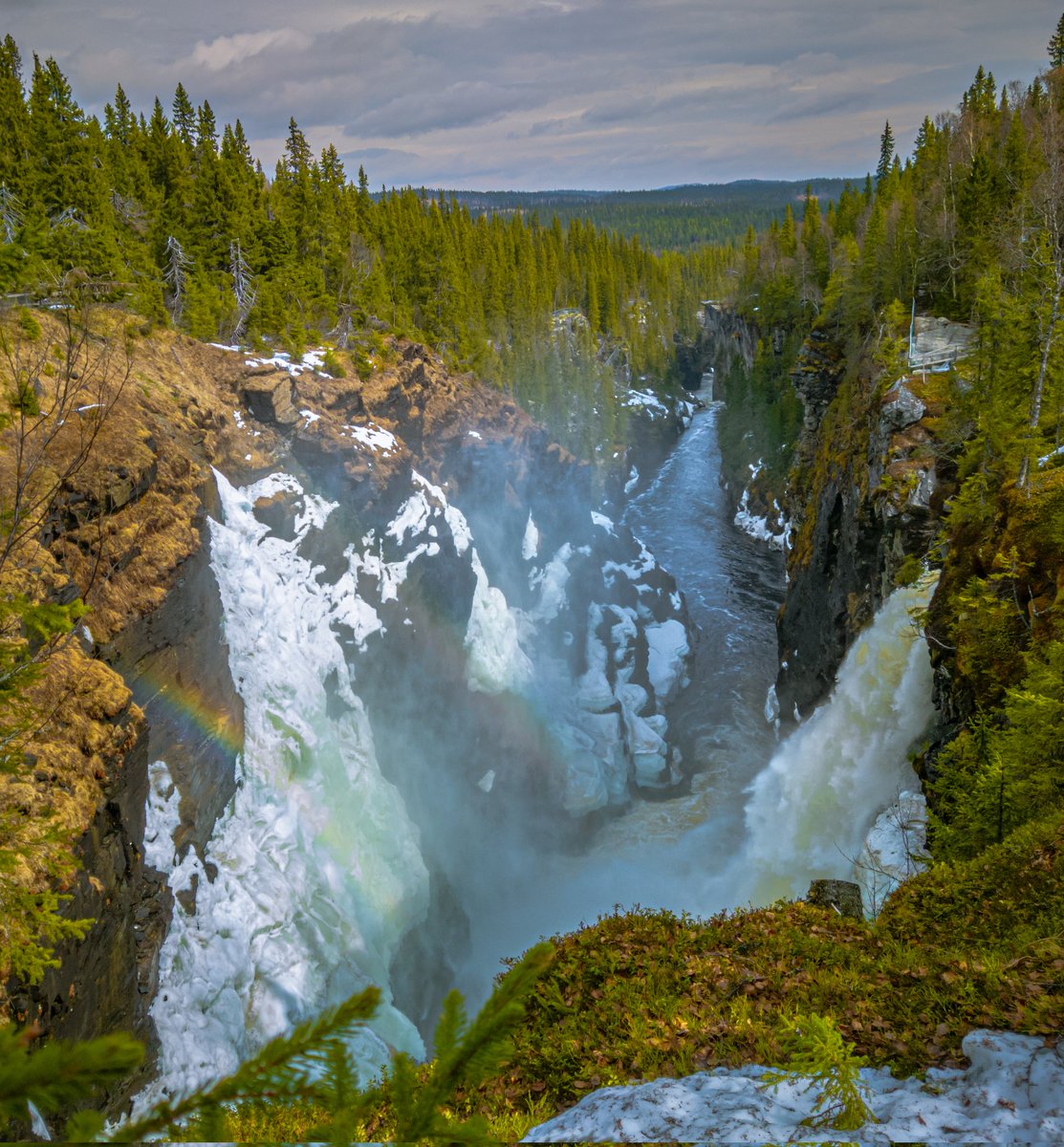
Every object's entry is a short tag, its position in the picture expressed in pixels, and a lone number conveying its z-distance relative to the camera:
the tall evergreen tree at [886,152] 88.44
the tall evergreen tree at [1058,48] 68.12
